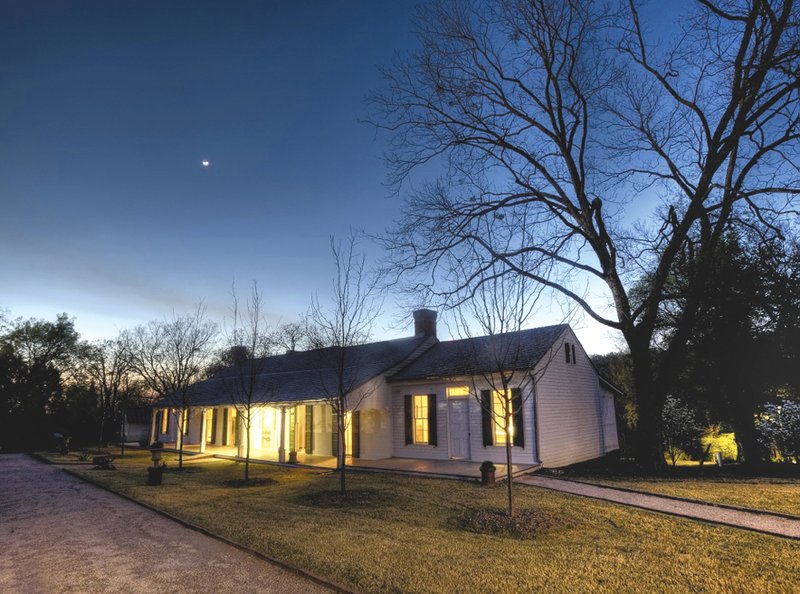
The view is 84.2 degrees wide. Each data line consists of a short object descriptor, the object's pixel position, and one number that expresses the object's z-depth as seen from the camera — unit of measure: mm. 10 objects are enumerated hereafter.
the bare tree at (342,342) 10719
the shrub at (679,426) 22344
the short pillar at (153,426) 29250
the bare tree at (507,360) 7931
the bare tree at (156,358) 36312
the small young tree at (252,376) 14172
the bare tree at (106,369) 40281
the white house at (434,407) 14492
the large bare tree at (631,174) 11945
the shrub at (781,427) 17891
